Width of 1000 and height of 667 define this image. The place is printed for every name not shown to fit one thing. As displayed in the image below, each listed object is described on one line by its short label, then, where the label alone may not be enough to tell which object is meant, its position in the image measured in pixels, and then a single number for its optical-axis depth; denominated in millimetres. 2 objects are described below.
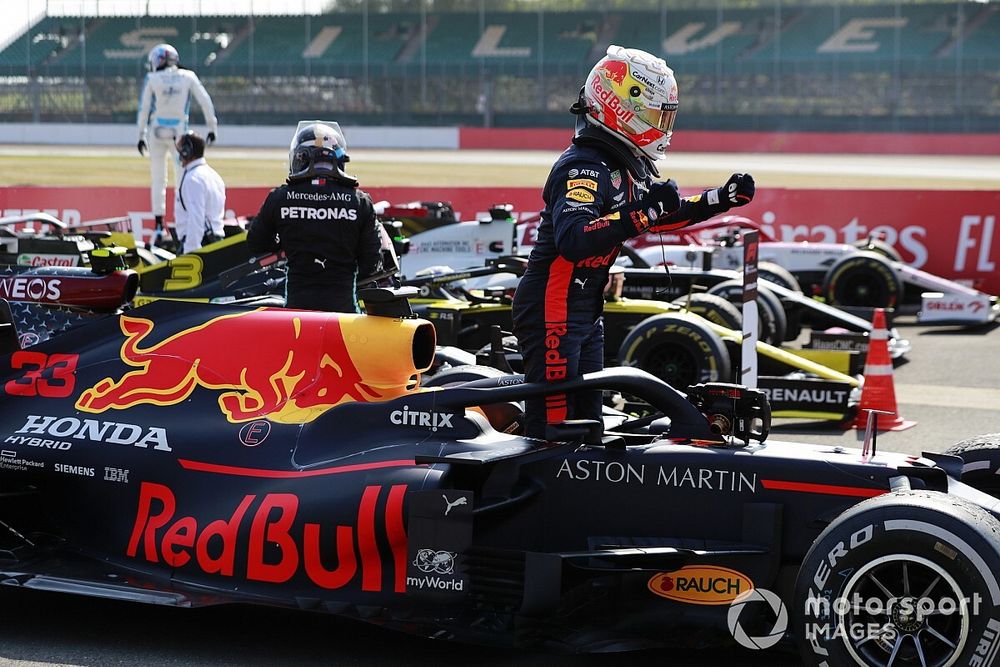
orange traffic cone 8781
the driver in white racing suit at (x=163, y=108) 14727
